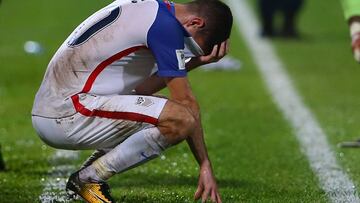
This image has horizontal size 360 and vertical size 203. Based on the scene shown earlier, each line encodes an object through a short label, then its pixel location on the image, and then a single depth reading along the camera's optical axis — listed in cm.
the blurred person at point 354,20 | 1981
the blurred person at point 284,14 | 4328
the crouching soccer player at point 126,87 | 1416
